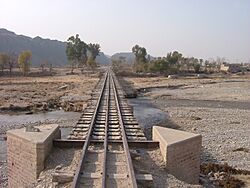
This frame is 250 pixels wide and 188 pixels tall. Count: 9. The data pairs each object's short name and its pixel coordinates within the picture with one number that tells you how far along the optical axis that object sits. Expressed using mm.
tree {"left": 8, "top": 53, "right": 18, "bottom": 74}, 89338
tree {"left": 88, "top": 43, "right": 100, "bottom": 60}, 127062
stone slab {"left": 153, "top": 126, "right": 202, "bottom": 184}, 10117
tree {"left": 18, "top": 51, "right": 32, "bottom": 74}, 87931
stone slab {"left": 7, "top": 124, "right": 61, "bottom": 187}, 9883
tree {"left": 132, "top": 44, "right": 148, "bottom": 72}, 102862
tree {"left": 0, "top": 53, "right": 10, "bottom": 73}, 90188
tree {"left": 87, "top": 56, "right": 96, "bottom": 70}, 110375
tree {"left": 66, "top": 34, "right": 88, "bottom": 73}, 110625
